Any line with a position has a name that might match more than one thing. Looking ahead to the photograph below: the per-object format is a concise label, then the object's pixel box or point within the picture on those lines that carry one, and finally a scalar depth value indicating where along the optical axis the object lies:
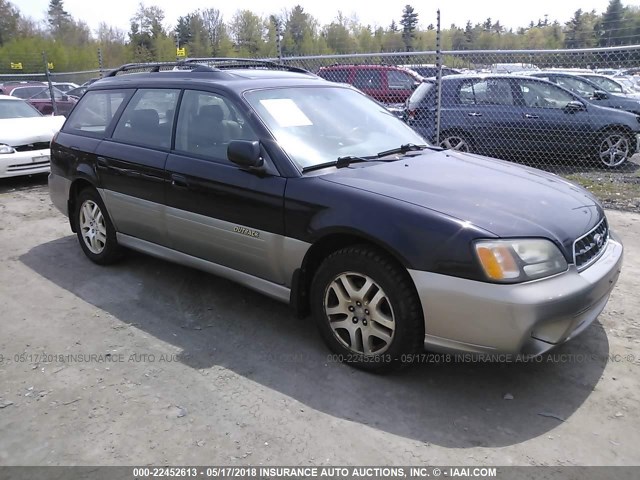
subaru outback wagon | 2.79
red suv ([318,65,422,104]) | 12.68
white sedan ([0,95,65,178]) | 8.59
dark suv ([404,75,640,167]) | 9.23
